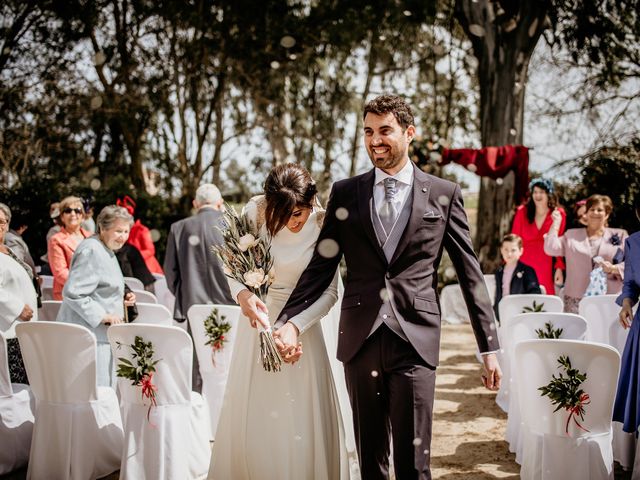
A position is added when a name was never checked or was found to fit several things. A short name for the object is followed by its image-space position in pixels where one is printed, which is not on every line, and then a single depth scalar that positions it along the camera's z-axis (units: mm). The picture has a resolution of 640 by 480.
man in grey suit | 5340
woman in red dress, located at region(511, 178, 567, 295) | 6152
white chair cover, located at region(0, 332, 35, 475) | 3787
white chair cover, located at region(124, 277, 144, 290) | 5668
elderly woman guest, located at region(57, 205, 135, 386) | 3941
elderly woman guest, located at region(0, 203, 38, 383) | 4004
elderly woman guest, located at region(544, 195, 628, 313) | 5609
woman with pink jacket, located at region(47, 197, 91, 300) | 5465
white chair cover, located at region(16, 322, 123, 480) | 3484
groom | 2387
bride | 2850
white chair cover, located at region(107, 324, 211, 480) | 3424
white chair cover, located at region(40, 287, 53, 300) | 6379
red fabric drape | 8539
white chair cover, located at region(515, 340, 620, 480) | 3113
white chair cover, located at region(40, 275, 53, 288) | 6652
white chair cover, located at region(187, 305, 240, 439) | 4363
